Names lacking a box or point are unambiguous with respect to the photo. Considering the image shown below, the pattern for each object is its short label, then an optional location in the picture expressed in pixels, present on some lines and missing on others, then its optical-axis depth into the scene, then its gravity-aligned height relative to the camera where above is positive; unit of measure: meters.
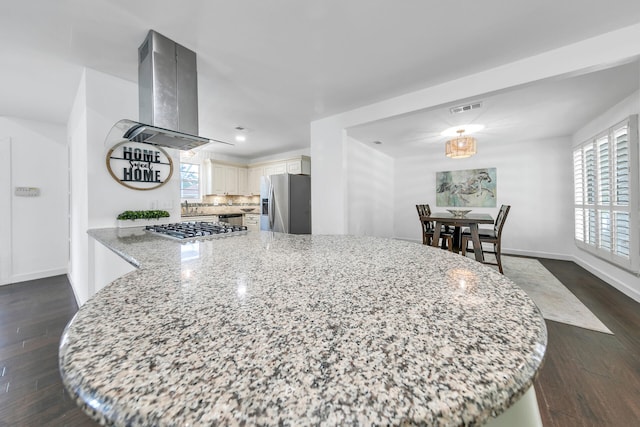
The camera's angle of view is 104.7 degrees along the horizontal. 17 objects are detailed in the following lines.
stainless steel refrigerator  4.41 +0.18
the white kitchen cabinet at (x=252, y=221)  5.50 -0.17
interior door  3.17 +0.09
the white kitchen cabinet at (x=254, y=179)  5.82 +0.82
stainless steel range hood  1.76 +0.91
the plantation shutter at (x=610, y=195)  2.59 +0.18
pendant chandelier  3.72 +0.98
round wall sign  2.19 +0.47
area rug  2.17 -0.94
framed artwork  5.08 +0.50
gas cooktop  1.52 -0.11
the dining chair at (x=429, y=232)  3.76 -0.34
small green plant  2.17 +0.00
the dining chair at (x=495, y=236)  3.36 -0.35
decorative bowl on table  3.67 -0.03
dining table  3.28 -0.17
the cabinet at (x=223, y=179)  5.25 +0.76
